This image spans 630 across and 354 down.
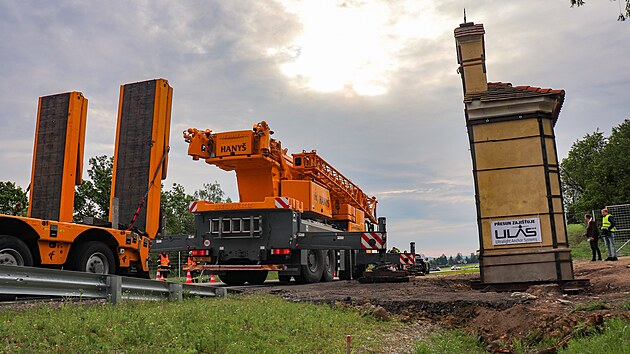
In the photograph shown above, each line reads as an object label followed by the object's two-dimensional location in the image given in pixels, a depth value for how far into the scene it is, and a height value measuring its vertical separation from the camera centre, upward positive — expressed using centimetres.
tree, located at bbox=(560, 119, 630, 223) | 4475 +877
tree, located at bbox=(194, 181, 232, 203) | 5853 +933
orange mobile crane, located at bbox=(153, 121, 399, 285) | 1383 +140
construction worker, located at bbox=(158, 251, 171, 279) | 1697 +52
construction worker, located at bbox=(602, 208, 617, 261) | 1698 +122
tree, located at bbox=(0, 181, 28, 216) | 2981 +497
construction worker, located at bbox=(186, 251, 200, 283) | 1456 +45
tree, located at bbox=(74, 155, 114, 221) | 3316 +515
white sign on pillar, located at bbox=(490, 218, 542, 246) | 1101 +85
